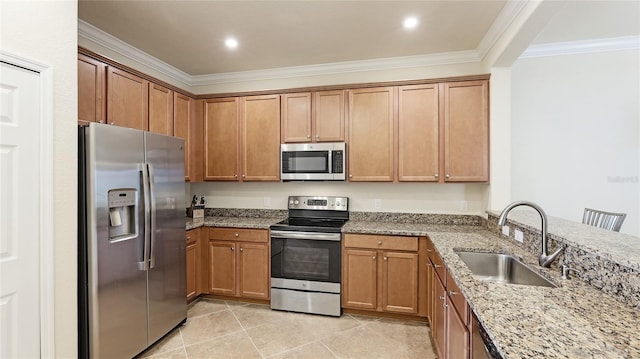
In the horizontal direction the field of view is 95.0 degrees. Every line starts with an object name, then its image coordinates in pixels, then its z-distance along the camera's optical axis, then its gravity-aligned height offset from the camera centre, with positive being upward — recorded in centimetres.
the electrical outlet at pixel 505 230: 239 -43
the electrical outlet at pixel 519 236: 211 -42
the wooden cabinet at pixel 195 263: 311 -92
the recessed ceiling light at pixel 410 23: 246 +134
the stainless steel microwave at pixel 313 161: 324 +20
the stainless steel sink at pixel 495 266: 188 -60
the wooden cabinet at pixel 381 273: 285 -94
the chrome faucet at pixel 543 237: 163 -34
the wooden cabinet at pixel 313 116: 328 +71
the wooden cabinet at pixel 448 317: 144 -82
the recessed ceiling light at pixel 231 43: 283 +135
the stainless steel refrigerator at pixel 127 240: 193 -45
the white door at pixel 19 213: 151 -18
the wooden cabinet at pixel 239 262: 319 -92
